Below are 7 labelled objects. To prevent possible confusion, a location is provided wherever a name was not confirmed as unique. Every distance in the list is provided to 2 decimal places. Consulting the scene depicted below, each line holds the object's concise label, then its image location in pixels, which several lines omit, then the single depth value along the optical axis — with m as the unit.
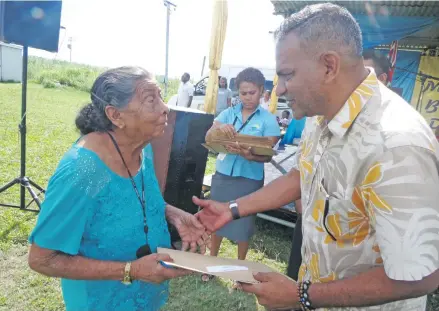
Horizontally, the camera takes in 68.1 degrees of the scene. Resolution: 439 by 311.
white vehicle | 12.46
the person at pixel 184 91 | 11.15
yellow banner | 9.12
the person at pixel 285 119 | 10.59
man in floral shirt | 1.07
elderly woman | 1.42
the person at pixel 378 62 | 3.11
